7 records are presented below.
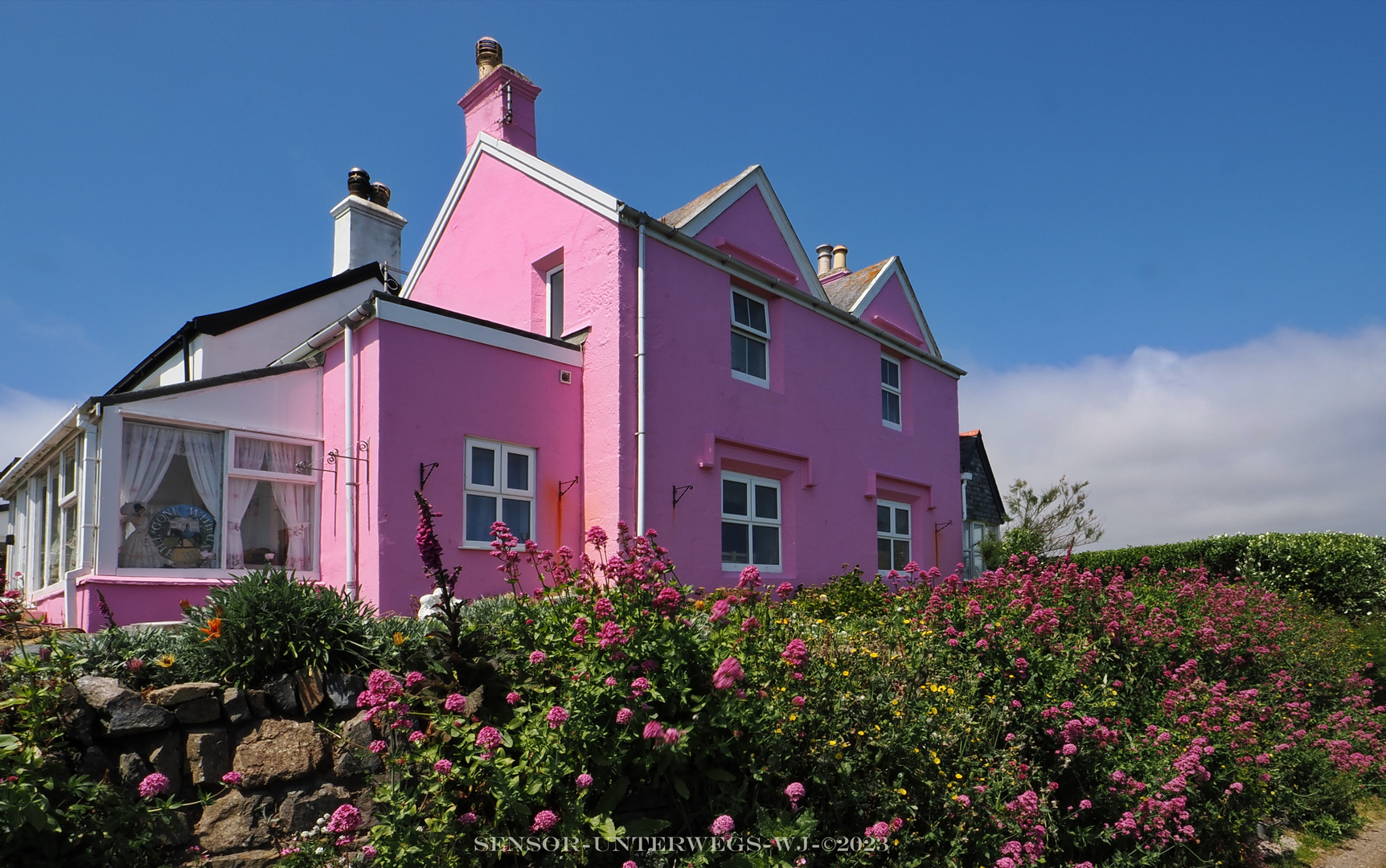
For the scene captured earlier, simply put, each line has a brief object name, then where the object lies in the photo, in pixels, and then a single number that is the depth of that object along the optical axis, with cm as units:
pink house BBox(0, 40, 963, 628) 887
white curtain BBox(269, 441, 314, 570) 955
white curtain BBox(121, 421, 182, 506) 866
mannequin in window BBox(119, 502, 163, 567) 859
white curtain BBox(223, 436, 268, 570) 920
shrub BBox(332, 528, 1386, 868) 397
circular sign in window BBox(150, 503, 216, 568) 880
